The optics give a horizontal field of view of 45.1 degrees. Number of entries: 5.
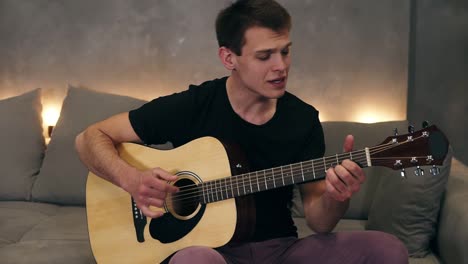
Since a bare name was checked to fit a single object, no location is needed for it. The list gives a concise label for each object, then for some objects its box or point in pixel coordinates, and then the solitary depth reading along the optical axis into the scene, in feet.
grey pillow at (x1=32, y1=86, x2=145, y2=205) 8.35
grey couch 6.32
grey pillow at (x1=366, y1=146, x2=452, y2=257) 6.31
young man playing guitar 5.12
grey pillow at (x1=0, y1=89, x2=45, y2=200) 8.57
